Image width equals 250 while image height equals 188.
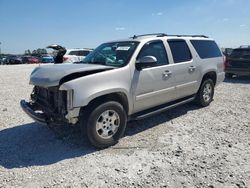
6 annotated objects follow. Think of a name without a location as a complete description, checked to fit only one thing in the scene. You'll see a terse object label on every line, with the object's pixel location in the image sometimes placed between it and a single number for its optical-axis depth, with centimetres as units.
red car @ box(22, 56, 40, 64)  3076
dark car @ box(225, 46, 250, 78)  898
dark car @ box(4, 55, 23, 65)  2970
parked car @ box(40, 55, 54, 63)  3030
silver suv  313
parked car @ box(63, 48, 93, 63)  1403
